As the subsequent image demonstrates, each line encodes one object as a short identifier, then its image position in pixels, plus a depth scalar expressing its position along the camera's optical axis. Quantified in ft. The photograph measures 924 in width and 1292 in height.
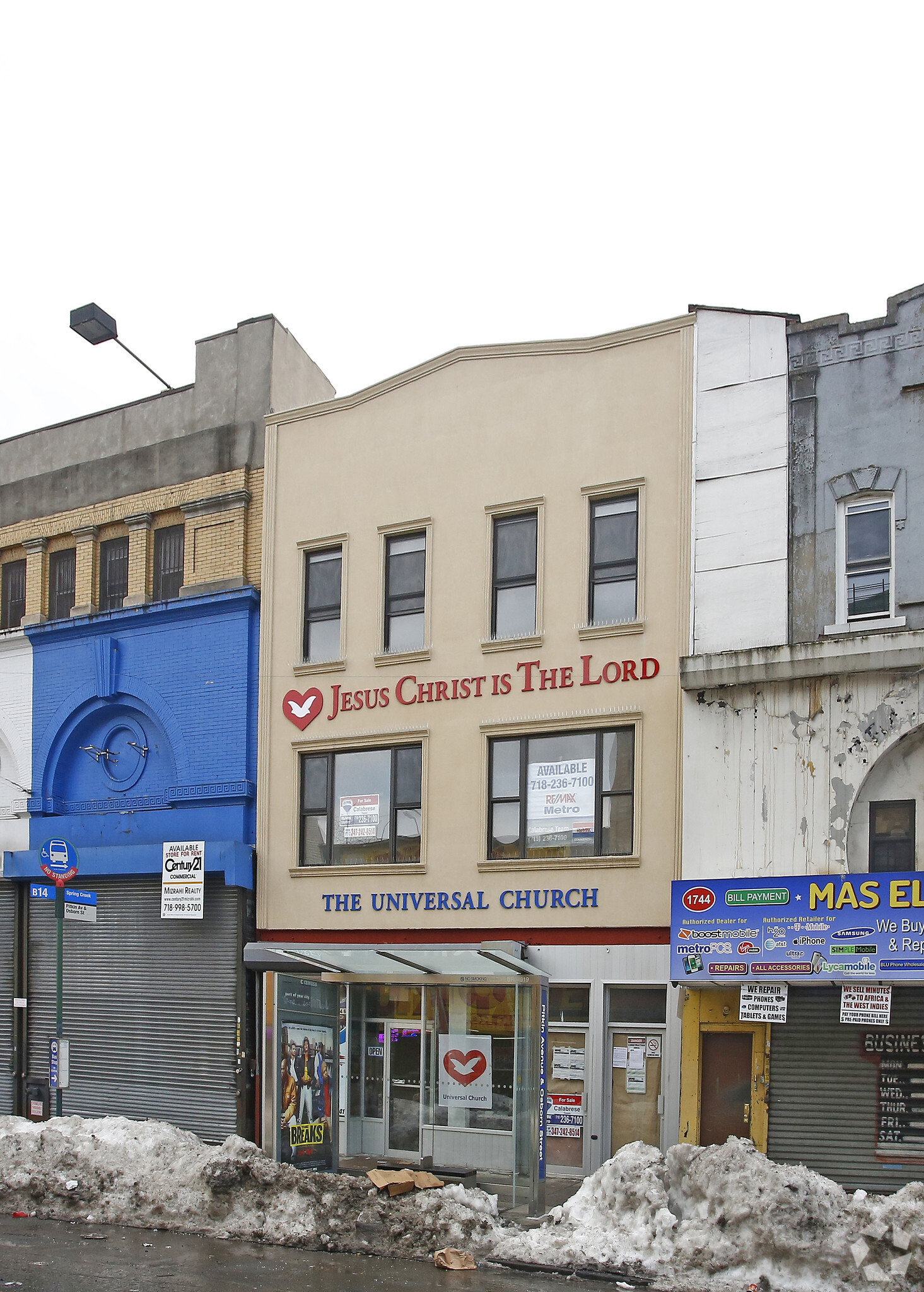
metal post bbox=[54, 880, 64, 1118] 66.69
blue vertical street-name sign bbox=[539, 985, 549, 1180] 54.44
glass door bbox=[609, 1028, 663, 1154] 60.44
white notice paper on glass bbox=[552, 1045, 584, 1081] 62.49
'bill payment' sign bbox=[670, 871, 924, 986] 50.65
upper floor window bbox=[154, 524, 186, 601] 79.71
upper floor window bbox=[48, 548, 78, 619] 84.58
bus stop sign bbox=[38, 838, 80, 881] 68.49
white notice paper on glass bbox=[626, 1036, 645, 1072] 61.11
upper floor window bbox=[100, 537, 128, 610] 82.07
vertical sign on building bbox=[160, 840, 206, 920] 72.08
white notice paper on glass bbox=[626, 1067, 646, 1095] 60.95
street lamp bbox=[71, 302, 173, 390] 83.66
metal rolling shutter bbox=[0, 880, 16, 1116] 78.18
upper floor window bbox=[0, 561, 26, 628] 86.79
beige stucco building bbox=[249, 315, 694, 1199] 61.46
